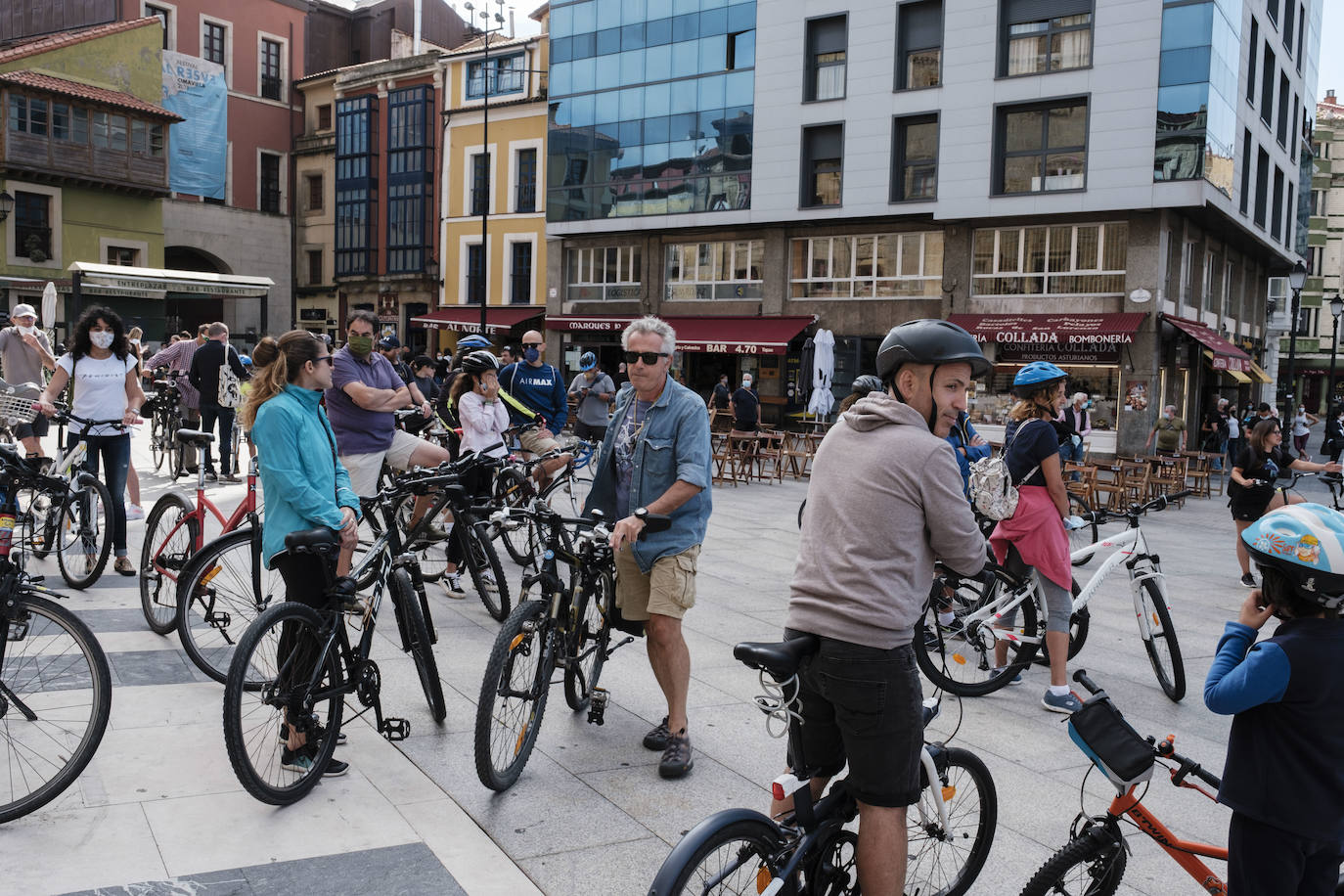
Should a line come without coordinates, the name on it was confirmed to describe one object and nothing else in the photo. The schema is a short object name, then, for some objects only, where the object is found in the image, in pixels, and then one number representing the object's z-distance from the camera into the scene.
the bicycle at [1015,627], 5.79
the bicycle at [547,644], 4.07
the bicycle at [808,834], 2.53
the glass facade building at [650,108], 30.23
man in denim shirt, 4.52
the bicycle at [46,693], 3.76
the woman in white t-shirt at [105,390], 7.36
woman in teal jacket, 4.29
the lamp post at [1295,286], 25.75
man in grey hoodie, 2.68
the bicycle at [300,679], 3.81
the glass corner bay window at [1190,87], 23.14
